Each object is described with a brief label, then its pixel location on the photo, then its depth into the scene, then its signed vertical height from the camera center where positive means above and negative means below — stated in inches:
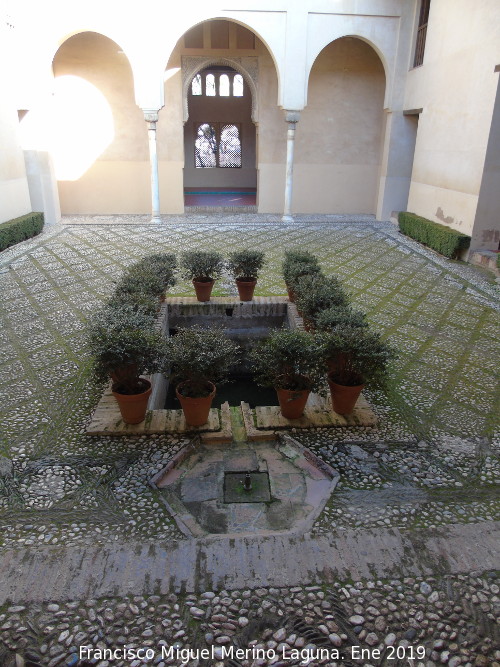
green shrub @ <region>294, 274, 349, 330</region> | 203.2 -55.5
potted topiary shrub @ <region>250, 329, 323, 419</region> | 151.0 -62.2
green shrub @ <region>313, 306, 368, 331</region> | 175.5 -55.1
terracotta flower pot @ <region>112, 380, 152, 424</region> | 149.7 -73.4
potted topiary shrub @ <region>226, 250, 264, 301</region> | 257.4 -56.3
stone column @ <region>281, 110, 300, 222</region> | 520.7 -3.3
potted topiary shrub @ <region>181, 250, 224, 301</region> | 256.5 -56.4
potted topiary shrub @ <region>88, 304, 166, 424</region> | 146.1 -58.1
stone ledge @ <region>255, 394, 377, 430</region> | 157.4 -80.3
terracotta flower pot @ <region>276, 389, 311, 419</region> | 154.5 -73.5
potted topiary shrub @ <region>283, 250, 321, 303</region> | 247.6 -53.1
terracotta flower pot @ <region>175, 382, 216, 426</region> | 150.9 -73.8
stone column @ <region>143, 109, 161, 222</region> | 504.4 -4.9
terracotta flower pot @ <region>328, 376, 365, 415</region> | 157.4 -72.9
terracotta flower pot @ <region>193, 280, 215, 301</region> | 259.1 -66.2
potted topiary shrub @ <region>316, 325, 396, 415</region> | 154.6 -61.3
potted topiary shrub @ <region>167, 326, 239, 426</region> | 149.9 -61.8
